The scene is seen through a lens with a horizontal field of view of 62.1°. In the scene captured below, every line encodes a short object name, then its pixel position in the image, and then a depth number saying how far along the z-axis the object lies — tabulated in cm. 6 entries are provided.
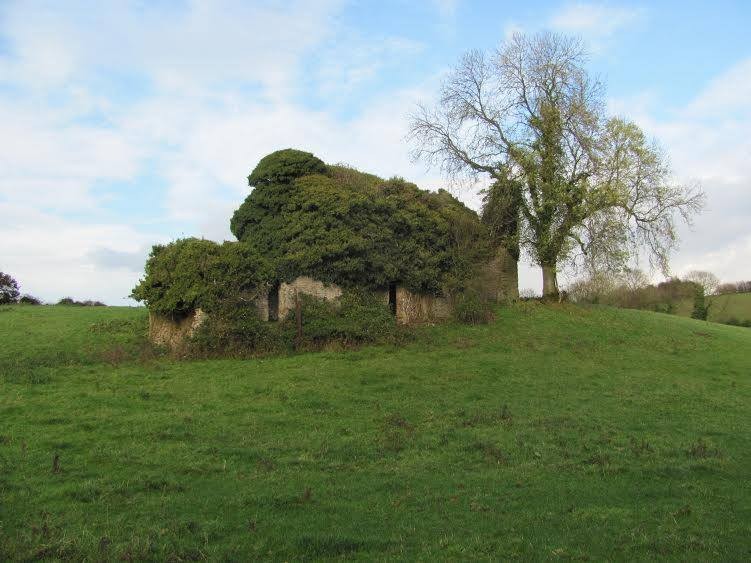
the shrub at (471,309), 3095
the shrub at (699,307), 5612
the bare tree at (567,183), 3328
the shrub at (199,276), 2411
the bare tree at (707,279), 8162
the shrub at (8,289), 4125
